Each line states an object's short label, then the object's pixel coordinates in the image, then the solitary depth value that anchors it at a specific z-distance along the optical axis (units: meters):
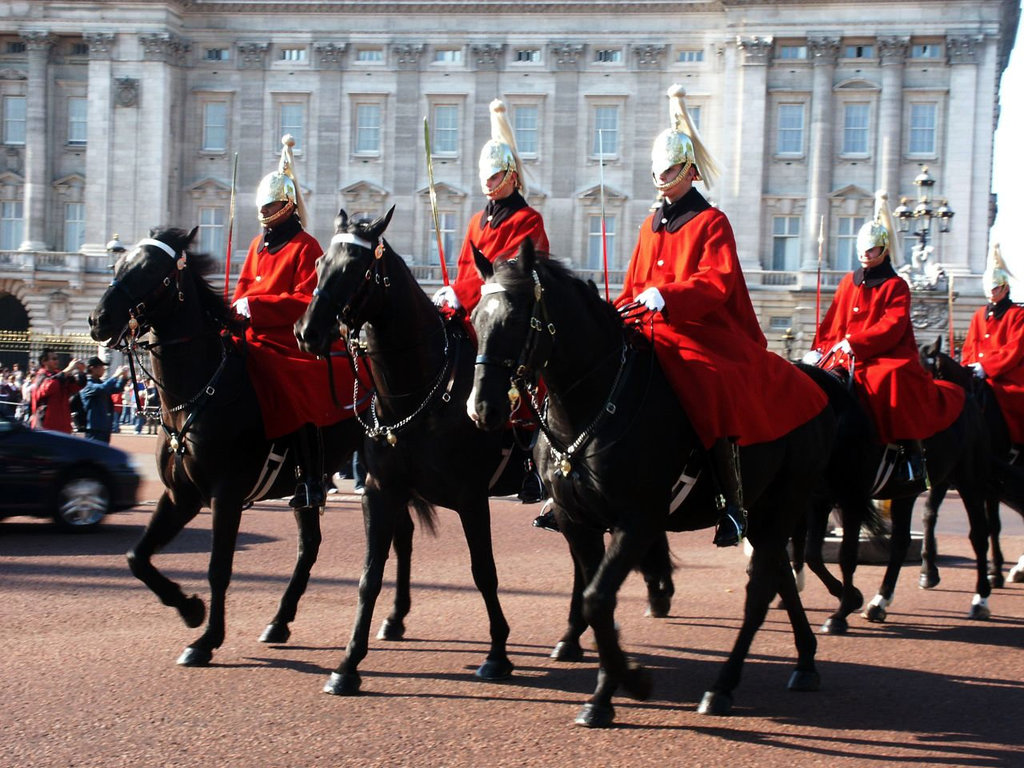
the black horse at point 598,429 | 5.79
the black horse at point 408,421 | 6.71
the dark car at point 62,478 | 13.01
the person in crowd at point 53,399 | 17.88
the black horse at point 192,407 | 7.25
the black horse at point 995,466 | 10.71
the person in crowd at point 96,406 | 18.69
